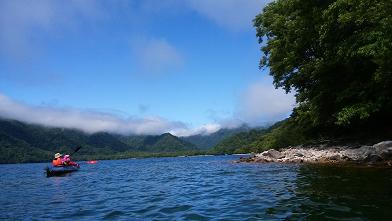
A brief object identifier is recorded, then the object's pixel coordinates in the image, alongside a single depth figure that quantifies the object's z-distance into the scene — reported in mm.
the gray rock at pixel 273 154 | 49875
